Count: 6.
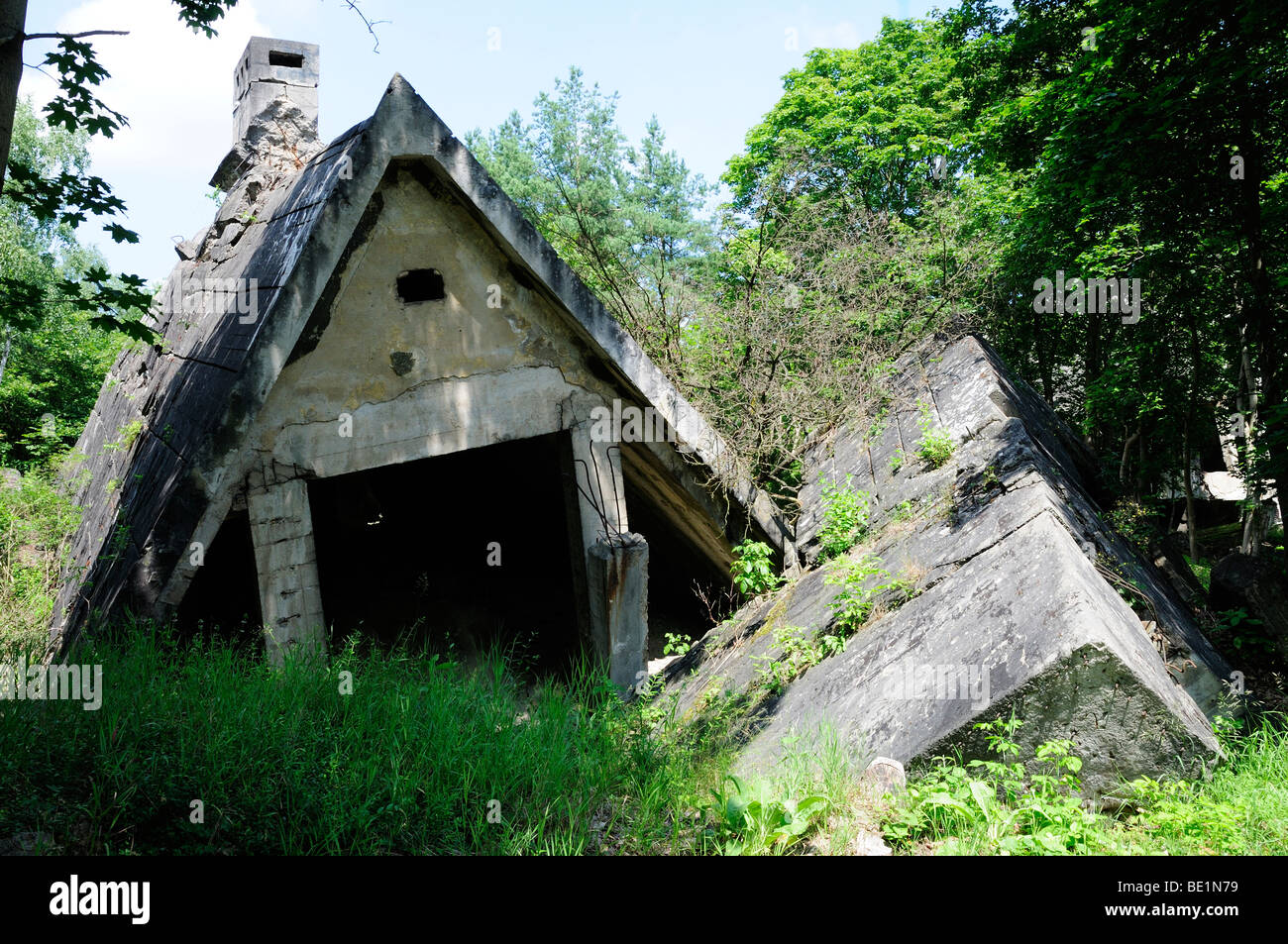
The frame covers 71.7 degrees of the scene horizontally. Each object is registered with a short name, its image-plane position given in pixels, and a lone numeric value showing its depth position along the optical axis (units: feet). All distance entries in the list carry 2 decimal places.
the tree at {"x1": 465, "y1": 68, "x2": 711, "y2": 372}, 91.97
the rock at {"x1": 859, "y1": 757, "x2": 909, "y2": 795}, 12.59
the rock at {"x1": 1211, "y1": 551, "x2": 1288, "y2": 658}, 20.58
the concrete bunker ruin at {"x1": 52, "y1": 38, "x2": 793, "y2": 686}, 18.31
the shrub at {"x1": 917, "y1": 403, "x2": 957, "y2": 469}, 22.93
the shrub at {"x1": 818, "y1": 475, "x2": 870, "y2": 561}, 22.72
